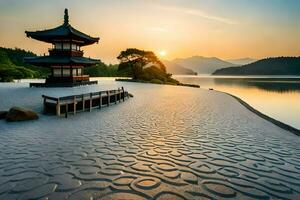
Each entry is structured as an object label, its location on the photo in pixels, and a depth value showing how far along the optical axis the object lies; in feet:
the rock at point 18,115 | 48.11
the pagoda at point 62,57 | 126.62
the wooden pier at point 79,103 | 55.47
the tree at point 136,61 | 217.15
